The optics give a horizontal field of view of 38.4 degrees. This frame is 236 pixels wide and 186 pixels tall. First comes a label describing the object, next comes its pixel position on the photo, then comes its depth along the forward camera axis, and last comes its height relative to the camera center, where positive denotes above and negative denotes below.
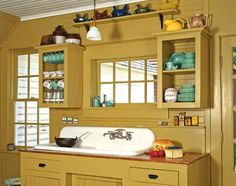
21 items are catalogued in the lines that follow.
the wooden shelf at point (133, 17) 3.72 +0.98
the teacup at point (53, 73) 4.22 +0.34
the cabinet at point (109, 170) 3.01 -0.67
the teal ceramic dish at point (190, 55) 3.42 +0.47
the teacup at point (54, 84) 4.22 +0.21
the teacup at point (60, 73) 4.20 +0.34
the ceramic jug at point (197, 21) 3.44 +0.82
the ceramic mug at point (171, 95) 3.48 +0.06
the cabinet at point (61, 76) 4.11 +0.30
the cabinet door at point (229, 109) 3.48 -0.08
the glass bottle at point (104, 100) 4.26 +0.00
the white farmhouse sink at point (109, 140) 3.76 -0.46
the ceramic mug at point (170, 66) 3.50 +0.36
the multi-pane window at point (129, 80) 4.07 +0.26
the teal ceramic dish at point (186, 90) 3.41 +0.11
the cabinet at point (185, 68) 3.33 +0.34
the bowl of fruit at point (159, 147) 3.29 -0.46
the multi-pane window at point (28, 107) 4.80 -0.10
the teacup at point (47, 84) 4.27 +0.21
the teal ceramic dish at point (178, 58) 3.50 +0.45
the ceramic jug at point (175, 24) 3.48 +0.80
